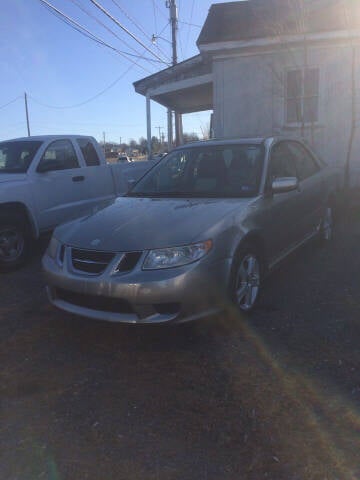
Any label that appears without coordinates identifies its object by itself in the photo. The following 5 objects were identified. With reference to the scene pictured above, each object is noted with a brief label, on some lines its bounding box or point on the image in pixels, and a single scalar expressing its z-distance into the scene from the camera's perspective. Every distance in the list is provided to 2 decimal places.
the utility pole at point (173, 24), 20.38
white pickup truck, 5.63
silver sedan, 3.16
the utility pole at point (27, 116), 49.94
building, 9.64
